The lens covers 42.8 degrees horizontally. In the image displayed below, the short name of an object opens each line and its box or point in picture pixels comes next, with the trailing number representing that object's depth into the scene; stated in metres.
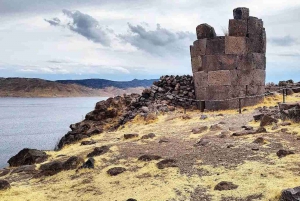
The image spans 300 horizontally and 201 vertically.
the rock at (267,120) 11.07
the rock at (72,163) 9.32
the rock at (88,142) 12.89
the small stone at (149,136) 11.70
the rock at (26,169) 9.93
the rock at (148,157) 8.86
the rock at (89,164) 8.99
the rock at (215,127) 11.58
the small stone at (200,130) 11.56
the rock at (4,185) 8.04
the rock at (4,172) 10.31
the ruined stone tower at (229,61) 17.19
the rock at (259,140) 9.20
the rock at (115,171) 8.28
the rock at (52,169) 9.27
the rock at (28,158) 11.63
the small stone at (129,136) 12.32
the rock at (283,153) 7.93
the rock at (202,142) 9.77
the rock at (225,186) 6.57
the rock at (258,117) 12.06
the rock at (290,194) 5.42
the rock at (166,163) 8.20
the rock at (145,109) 17.51
